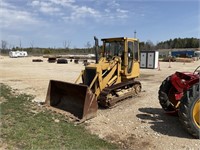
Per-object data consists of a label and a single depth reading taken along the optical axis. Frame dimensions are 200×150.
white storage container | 18.40
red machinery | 3.43
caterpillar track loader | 4.69
